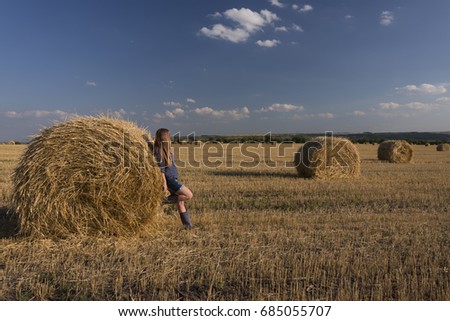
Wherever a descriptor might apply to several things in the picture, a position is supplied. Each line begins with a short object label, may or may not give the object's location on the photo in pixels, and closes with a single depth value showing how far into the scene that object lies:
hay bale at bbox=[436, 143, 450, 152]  40.06
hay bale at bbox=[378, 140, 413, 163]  24.88
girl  7.31
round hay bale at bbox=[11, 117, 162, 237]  6.76
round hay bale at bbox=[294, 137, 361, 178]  15.87
